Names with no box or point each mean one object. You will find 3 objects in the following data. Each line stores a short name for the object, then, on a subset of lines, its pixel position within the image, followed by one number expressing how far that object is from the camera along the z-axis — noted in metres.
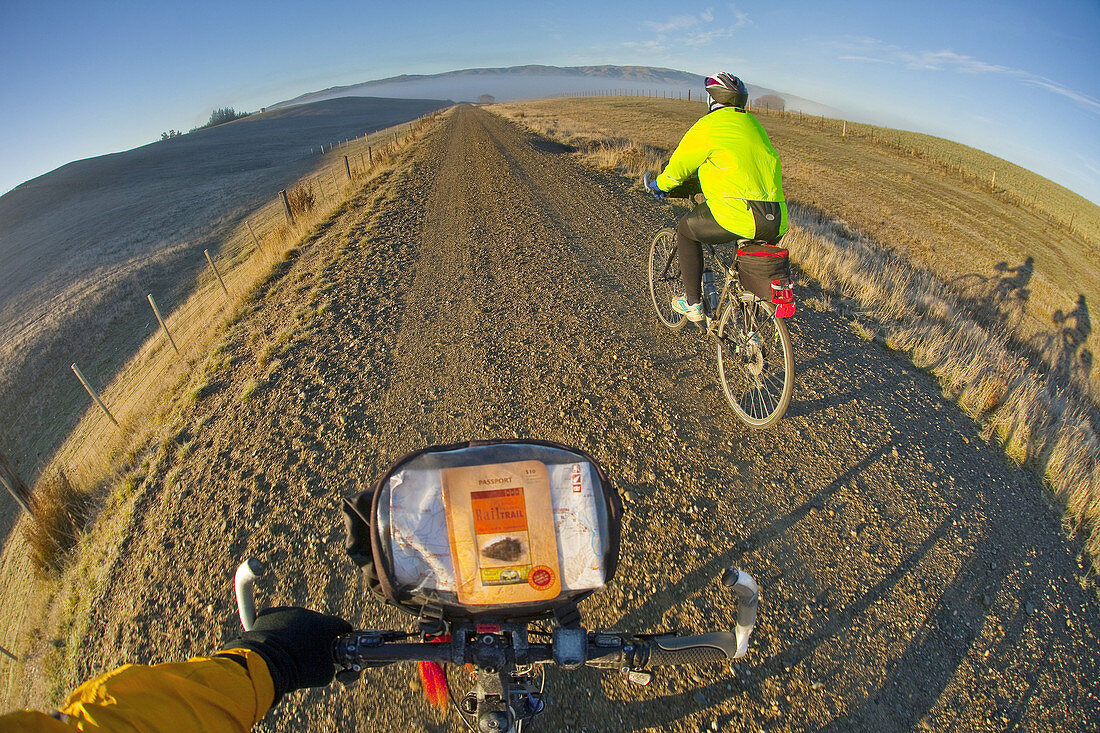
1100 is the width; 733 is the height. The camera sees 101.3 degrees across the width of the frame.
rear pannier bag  3.25
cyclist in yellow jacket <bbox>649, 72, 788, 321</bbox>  3.38
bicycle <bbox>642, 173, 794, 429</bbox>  3.47
